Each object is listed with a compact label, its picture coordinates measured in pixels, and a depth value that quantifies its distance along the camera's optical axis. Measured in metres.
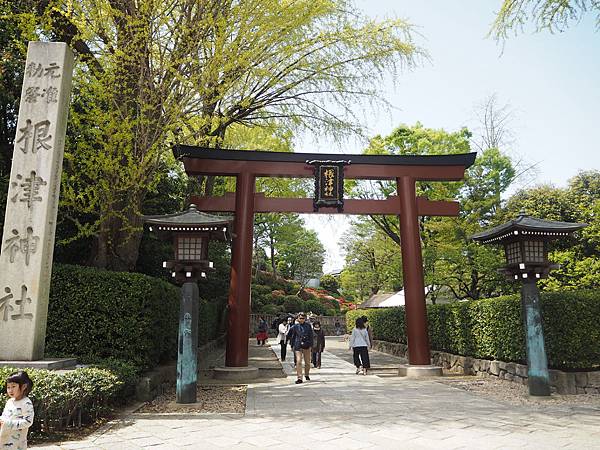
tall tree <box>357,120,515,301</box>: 17.52
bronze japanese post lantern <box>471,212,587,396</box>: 8.44
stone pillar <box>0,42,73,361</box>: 6.66
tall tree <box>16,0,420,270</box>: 8.27
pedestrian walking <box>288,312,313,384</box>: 10.23
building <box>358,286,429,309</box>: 26.96
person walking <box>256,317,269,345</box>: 23.03
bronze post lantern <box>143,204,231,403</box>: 8.09
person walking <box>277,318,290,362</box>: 16.21
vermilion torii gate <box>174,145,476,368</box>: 11.74
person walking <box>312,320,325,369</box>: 13.48
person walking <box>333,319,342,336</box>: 38.66
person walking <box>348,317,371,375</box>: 12.00
